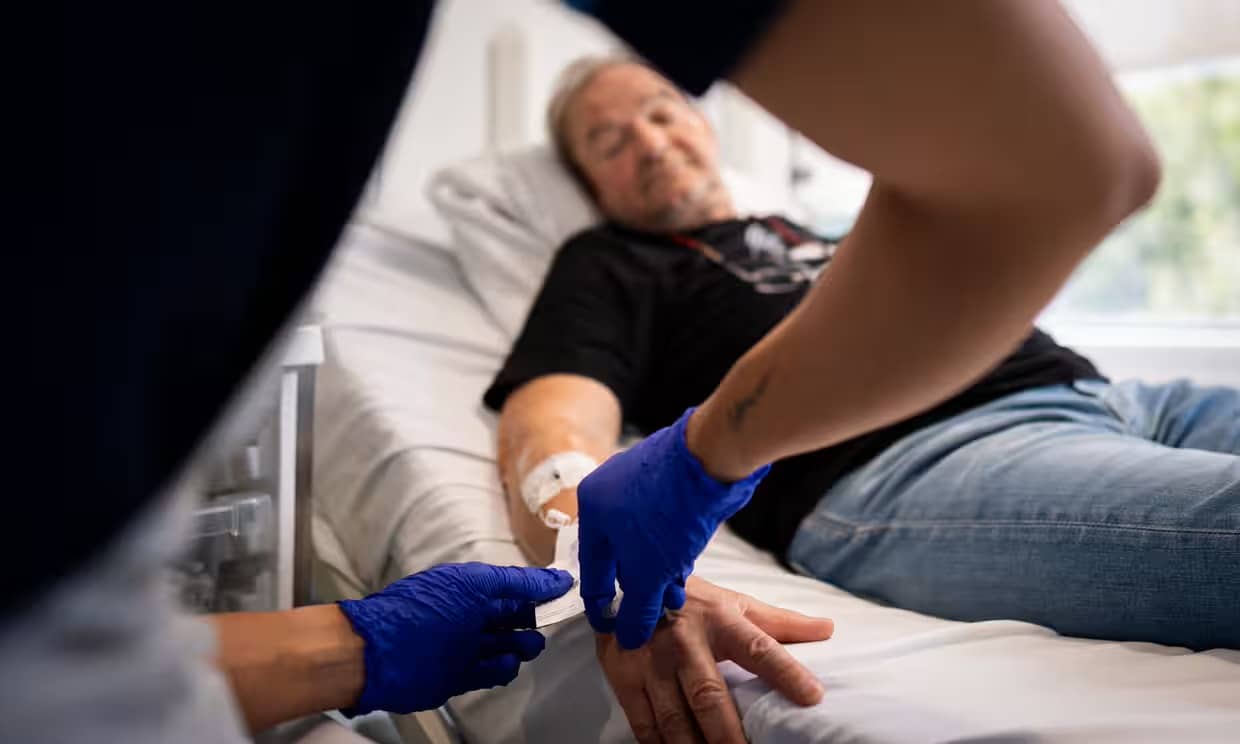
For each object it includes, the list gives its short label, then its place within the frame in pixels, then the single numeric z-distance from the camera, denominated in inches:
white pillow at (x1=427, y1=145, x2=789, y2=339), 60.3
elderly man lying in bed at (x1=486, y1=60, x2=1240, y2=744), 31.9
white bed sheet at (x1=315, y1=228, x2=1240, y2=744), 25.3
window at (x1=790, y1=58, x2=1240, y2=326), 92.9
